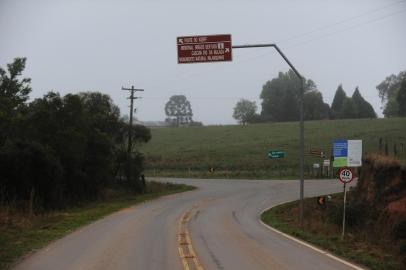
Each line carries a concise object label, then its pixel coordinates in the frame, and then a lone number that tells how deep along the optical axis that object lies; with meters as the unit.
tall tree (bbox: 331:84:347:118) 159.25
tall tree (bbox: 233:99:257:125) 180.75
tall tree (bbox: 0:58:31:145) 41.78
